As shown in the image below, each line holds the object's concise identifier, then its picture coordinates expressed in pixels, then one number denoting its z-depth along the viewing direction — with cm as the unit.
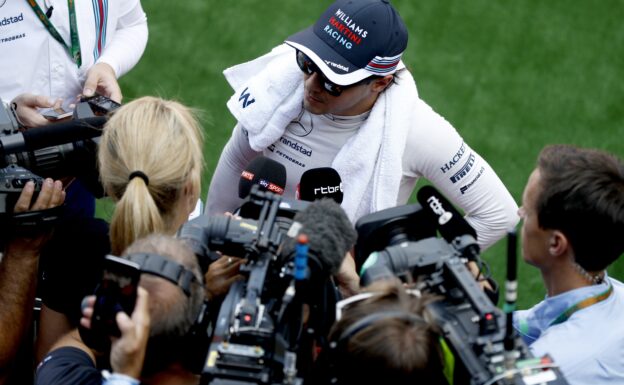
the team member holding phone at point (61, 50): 615
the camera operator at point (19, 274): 486
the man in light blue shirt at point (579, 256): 441
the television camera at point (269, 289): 374
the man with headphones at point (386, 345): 358
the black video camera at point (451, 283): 378
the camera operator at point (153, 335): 376
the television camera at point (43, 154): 485
